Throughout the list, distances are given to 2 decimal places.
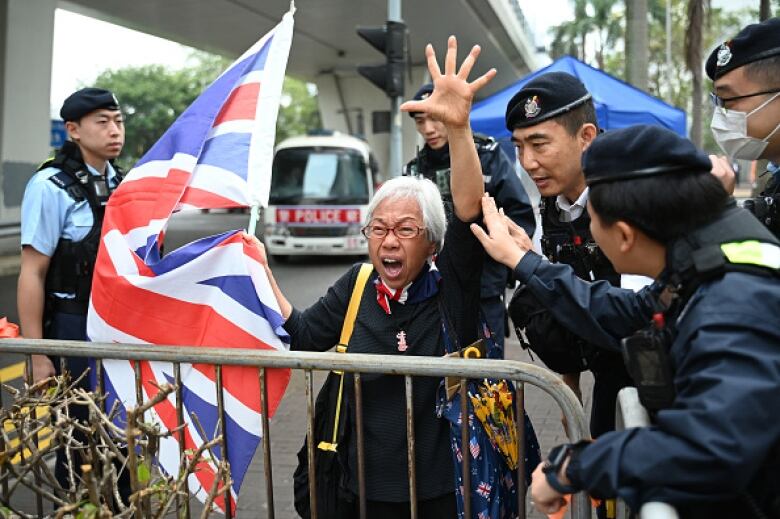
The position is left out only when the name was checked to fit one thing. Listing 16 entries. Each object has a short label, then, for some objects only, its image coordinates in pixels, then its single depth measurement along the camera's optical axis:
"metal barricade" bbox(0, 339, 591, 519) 2.04
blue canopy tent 10.23
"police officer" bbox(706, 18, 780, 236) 2.43
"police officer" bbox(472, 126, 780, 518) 1.38
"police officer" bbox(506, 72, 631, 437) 2.53
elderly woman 2.37
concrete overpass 11.55
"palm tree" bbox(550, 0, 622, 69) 48.41
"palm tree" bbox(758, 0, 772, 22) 10.48
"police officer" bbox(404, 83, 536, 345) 3.88
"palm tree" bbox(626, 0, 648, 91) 14.85
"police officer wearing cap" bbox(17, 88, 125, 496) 3.33
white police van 15.39
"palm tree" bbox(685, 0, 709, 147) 22.67
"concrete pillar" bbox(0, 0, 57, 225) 11.23
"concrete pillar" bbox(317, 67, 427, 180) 30.12
